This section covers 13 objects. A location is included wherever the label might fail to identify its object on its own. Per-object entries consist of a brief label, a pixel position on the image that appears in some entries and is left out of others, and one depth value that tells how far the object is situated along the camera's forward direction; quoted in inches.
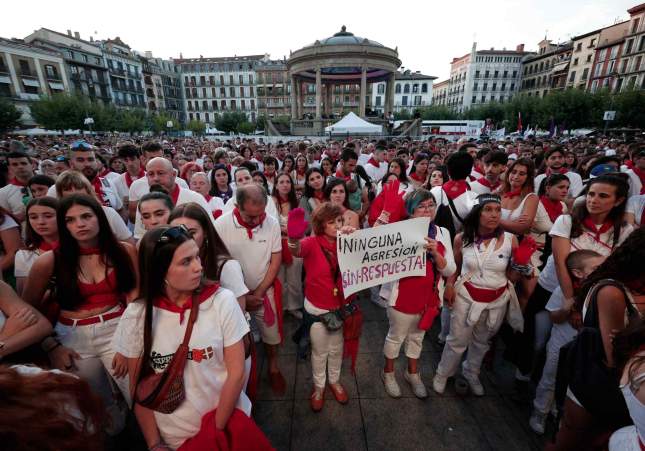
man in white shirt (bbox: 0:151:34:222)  167.5
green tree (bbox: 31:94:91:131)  1250.0
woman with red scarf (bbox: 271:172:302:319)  163.6
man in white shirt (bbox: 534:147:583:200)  188.2
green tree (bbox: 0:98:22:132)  1023.0
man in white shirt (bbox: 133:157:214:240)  143.3
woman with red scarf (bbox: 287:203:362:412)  97.6
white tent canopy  733.1
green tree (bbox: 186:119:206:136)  2175.2
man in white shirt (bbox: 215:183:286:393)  112.6
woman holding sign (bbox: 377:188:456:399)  104.3
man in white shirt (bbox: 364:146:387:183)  289.3
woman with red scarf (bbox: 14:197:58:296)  94.2
